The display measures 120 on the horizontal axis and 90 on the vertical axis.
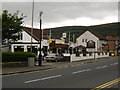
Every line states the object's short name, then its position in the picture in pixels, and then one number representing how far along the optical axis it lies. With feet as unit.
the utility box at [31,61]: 73.21
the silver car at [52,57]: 105.29
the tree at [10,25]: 84.74
